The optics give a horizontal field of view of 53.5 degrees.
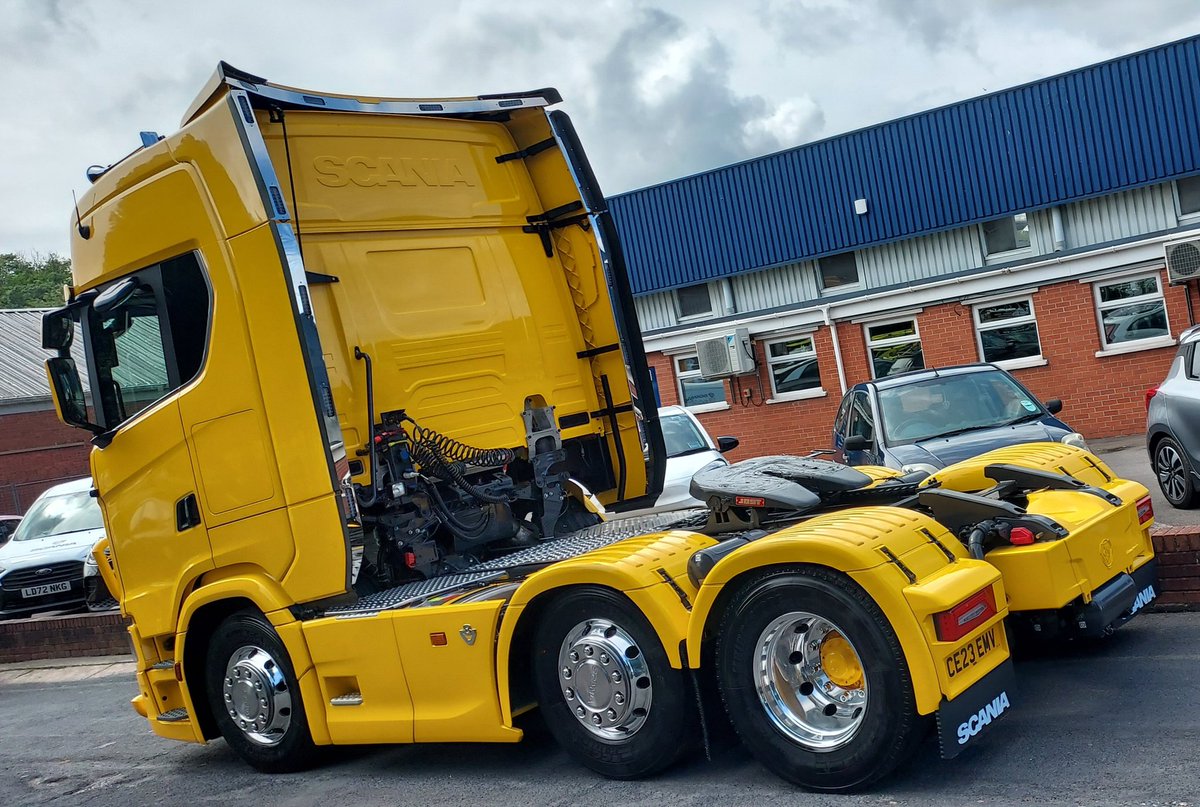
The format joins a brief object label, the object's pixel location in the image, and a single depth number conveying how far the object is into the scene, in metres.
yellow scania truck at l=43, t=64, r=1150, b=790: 4.69
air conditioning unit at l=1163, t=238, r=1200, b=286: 18.77
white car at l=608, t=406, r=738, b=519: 12.29
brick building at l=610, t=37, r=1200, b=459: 20.48
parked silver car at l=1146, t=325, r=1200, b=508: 9.86
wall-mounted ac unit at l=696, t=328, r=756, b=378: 24.34
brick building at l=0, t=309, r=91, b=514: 37.47
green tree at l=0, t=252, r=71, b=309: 75.88
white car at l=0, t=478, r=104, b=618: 15.95
